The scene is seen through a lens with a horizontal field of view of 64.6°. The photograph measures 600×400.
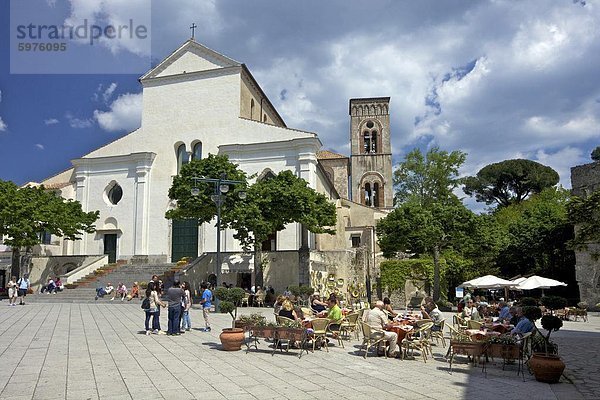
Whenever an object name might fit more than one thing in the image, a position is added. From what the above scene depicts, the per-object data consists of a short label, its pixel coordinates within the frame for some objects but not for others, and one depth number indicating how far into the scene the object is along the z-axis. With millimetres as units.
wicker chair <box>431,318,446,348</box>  13200
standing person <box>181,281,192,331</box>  15485
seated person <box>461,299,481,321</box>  15008
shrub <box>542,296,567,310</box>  16062
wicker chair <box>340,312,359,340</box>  13641
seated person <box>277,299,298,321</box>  13047
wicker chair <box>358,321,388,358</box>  11438
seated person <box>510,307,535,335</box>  10805
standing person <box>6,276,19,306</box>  24491
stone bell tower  63719
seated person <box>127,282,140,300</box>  27055
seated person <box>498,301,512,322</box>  14685
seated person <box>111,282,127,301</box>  27281
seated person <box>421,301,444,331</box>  13531
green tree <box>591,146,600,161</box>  73600
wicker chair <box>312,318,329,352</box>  12047
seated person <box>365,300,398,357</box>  11422
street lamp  19738
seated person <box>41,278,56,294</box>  29220
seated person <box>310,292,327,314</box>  15820
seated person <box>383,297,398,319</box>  14470
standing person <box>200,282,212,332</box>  15369
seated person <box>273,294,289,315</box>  13930
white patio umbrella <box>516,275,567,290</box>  22547
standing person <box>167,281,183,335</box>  14195
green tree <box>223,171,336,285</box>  25594
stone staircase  27297
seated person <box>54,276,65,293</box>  29938
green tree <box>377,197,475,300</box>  30719
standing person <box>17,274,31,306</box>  25198
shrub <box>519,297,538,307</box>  18031
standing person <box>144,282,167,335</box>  14320
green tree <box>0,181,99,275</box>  30719
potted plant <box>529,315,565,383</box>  8867
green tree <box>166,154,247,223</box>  26422
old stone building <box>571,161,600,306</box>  27141
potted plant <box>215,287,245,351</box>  11703
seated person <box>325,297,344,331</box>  13305
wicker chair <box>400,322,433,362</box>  11272
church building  33938
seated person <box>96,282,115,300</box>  27220
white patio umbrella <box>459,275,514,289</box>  23594
